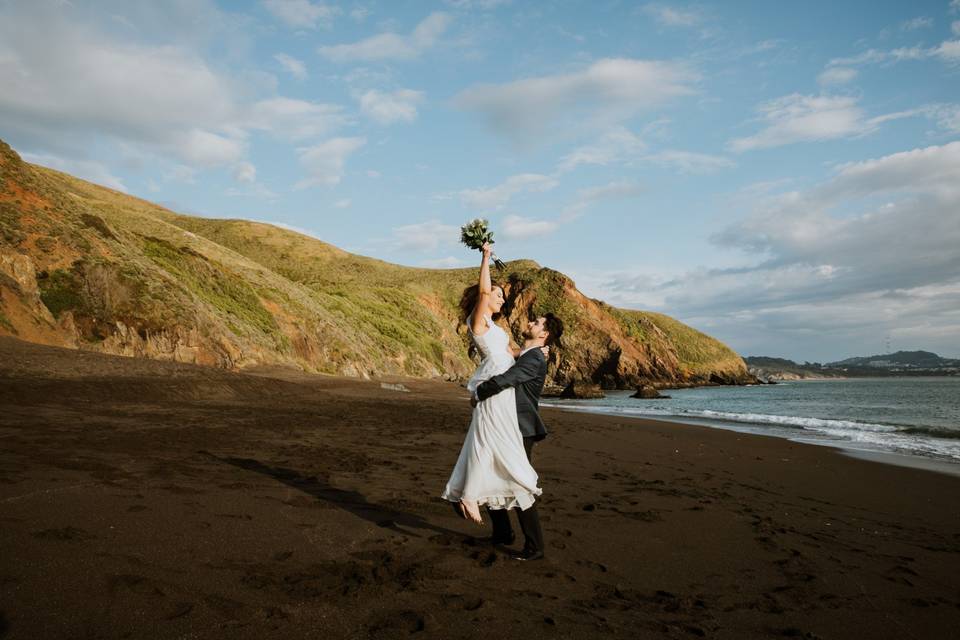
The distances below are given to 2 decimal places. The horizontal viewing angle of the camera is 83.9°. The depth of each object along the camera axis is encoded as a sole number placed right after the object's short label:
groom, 4.72
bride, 4.68
